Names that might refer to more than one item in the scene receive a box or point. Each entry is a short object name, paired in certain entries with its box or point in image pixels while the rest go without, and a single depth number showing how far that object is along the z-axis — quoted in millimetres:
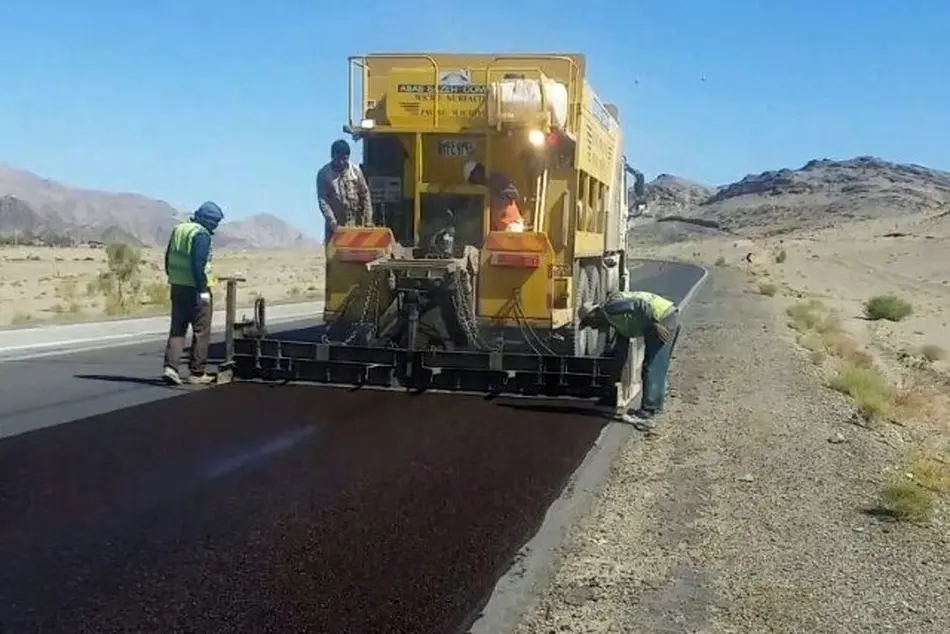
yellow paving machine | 11898
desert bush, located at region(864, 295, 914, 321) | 34750
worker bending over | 11109
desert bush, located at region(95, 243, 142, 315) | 32938
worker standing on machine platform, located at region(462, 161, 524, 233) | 12859
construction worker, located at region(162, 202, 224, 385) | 12094
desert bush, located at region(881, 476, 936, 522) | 7711
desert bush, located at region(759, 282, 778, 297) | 41781
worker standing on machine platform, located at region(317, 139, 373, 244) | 13008
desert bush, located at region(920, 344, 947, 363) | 22906
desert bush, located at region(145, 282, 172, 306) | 30875
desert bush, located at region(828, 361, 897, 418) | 12898
